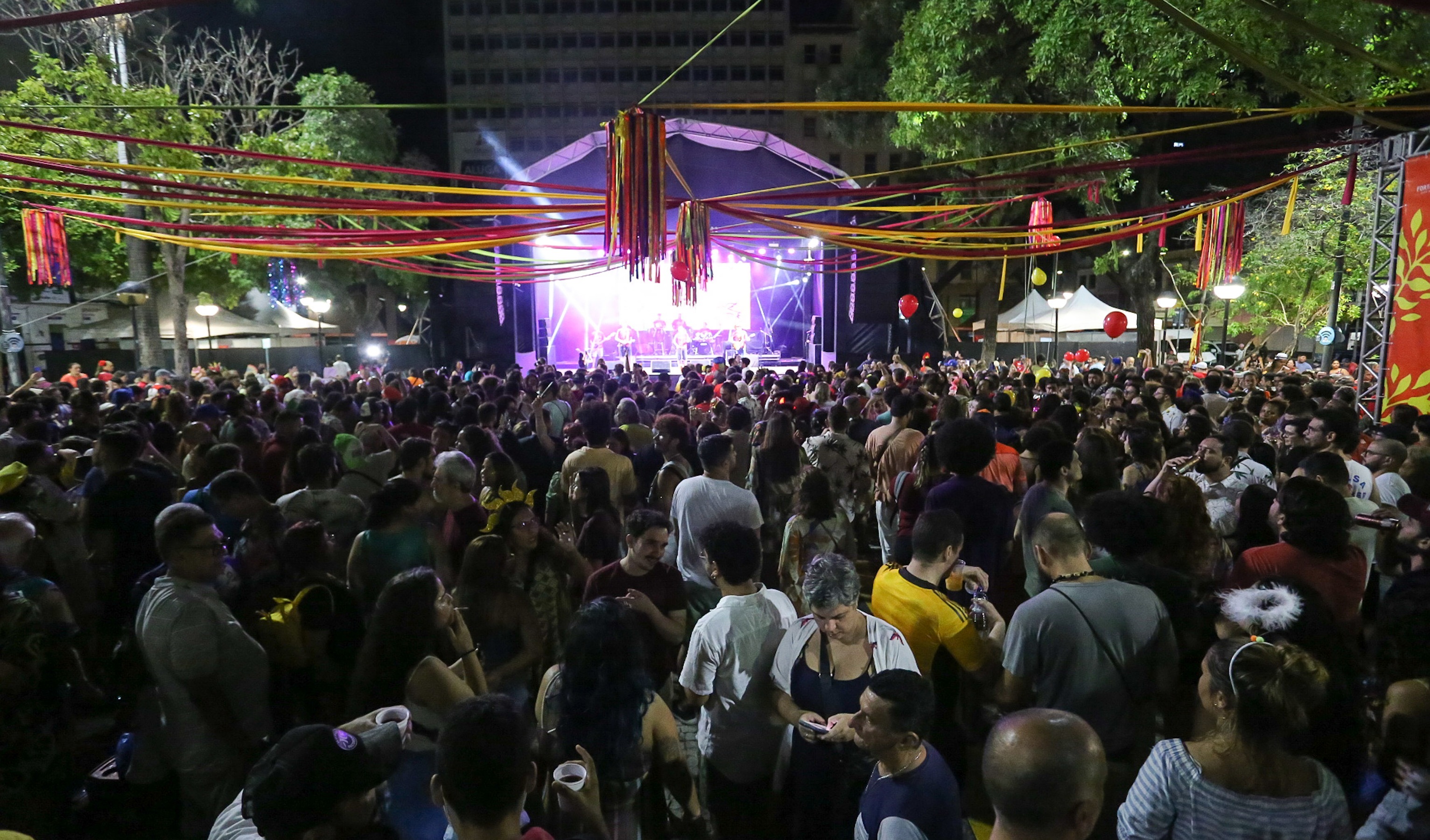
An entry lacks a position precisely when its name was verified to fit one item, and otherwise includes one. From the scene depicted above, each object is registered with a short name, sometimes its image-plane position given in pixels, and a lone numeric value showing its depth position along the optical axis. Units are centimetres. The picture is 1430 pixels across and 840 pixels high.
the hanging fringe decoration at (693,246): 696
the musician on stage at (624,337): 2231
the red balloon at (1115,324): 1623
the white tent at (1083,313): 1927
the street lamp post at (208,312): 1783
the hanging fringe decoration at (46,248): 846
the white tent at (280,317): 2242
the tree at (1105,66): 994
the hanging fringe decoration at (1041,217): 918
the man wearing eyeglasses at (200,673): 266
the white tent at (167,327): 2002
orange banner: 782
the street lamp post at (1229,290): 1464
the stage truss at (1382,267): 804
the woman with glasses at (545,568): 356
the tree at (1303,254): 1756
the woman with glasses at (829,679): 250
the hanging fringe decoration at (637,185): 531
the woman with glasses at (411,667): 245
